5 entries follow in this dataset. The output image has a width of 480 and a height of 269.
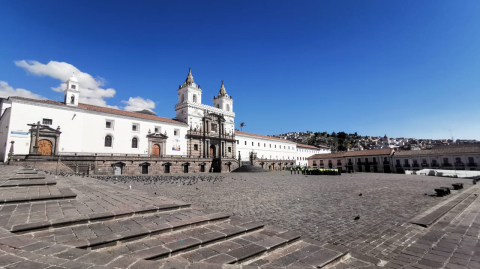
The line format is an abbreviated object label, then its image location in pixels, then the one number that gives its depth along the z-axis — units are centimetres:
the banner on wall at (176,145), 3863
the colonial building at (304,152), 7012
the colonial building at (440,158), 4244
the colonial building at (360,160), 5169
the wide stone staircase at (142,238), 242
